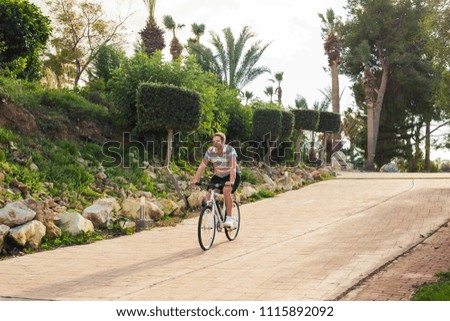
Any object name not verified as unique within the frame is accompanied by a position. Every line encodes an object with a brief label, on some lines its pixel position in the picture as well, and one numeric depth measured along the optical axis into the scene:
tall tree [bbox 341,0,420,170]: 39.44
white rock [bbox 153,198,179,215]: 14.05
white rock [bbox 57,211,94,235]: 11.08
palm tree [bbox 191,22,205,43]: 41.39
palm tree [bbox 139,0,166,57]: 28.38
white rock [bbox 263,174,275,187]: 20.55
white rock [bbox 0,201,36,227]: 10.12
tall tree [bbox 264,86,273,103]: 50.62
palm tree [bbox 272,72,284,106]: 49.69
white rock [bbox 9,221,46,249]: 9.84
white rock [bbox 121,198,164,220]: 12.85
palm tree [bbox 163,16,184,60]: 36.81
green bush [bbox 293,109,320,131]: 26.02
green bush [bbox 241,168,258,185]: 20.22
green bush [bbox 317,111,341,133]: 29.45
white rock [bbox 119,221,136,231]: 12.04
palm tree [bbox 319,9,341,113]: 39.00
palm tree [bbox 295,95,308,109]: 41.34
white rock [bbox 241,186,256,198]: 17.70
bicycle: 9.26
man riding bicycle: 9.45
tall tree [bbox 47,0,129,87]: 37.28
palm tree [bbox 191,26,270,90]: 32.28
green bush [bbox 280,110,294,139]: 24.19
